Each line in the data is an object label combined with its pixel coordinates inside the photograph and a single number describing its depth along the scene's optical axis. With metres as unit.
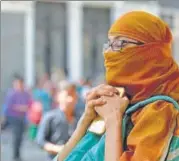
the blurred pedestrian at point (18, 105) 19.67
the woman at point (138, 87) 3.82
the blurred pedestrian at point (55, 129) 9.74
